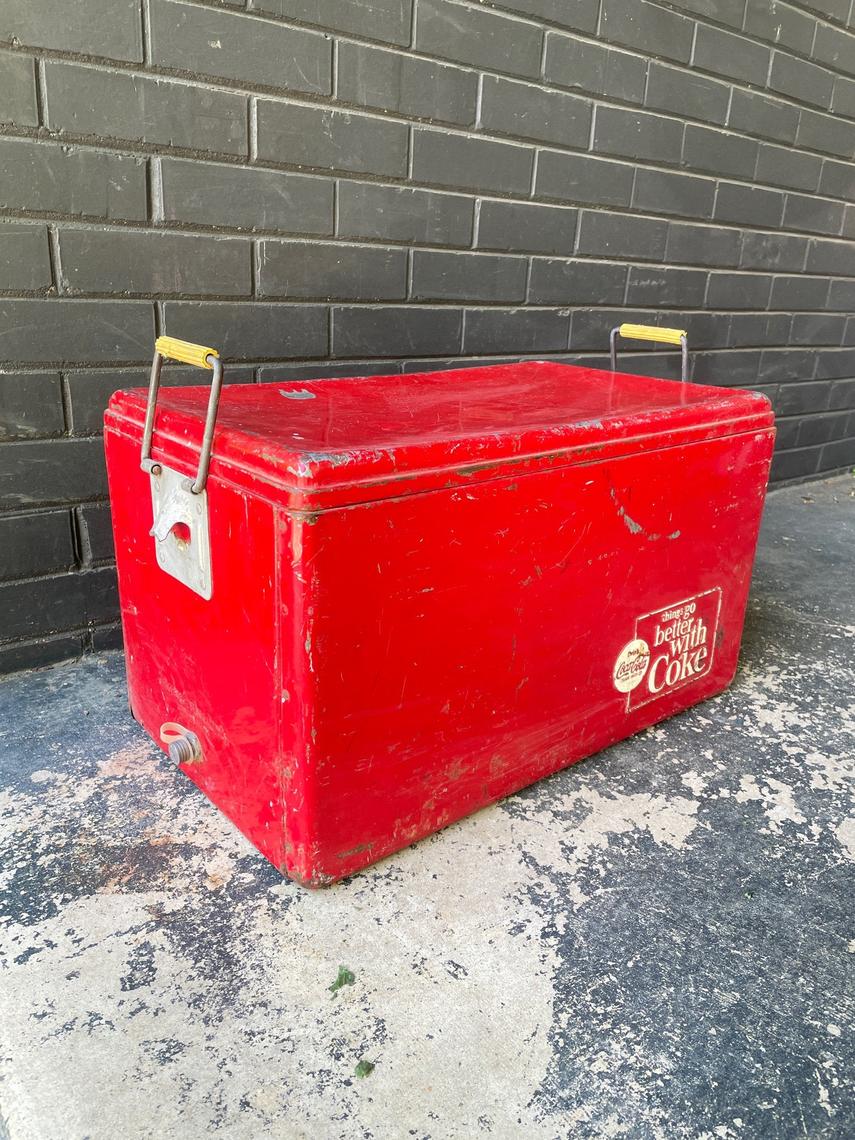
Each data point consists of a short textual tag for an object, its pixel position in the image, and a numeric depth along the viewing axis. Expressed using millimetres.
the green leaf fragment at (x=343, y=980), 1061
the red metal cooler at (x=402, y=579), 1099
